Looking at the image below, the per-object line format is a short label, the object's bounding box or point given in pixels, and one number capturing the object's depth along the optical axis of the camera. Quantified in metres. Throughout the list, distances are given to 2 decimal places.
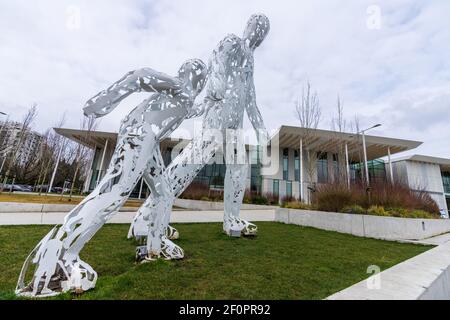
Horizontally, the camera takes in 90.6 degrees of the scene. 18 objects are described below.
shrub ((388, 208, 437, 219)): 7.05
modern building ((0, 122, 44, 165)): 17.23
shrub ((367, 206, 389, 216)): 6.87
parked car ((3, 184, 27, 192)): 24.59
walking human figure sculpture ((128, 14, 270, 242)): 3.67
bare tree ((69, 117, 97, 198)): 15.24
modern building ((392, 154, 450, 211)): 24.28
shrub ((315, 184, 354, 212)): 7.77
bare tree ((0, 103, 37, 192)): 16.34
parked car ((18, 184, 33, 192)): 25.99
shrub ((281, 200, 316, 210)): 8.92
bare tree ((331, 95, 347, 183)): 11.68
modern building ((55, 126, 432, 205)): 20.45
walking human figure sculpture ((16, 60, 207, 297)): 1.82
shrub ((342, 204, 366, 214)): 7.10
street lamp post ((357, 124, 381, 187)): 14.56
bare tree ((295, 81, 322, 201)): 13.95
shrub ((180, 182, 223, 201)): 16.41
